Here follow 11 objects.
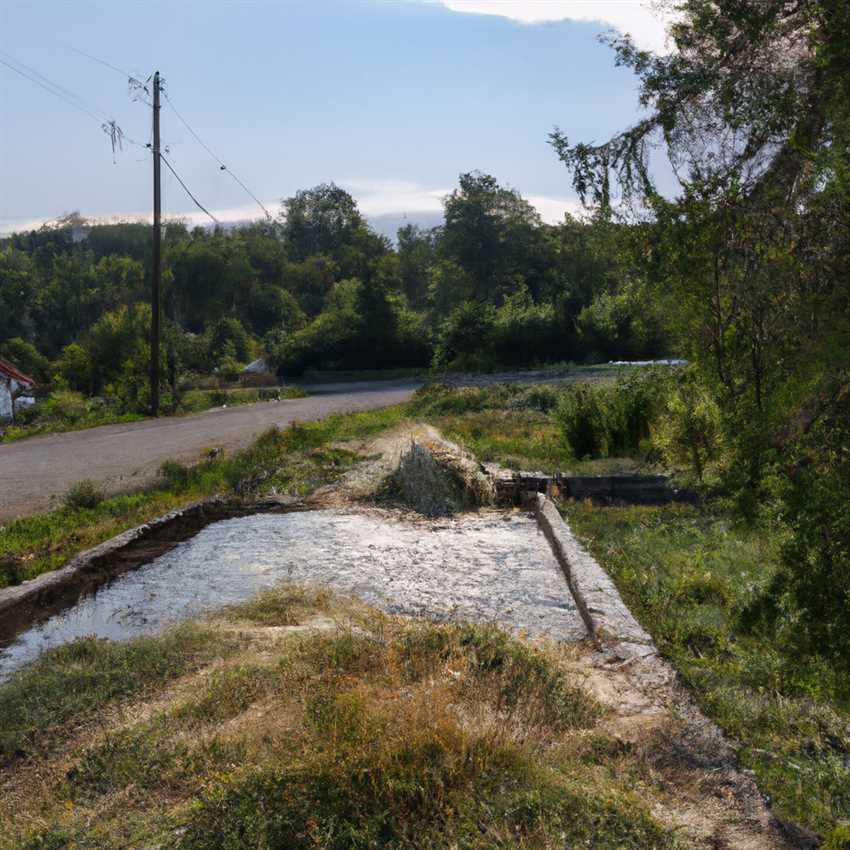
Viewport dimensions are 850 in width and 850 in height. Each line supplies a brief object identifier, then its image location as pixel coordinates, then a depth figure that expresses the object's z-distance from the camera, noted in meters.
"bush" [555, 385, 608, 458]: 14.12
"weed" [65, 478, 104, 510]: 11.13
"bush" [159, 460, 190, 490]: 12.88
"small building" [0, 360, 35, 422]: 41.64
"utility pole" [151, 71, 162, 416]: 23.34
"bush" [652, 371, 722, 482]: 10.47
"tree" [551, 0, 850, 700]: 4.09
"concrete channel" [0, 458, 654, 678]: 7.39
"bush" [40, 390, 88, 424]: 25.33
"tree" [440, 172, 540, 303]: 47.09
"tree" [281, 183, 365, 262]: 82.38
